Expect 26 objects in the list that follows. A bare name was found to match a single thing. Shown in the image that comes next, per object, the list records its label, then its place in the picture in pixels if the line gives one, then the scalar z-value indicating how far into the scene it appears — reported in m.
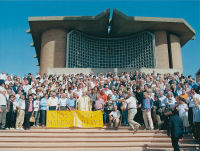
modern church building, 23.03
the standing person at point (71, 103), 11.12
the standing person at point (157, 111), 10.29
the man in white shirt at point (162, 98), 10.61
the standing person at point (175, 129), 7.45
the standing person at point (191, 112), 9.55
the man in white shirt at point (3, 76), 14.58
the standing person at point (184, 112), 9.55
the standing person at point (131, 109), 10.10
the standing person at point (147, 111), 10.12
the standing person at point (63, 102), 11.09
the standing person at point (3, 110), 9.96
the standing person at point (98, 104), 11.12
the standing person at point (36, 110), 10.66
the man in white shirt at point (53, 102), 10.94
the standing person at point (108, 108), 10.84
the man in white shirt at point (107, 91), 12.26
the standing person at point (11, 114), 10.42
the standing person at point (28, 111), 10.27
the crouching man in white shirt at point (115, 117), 10.33
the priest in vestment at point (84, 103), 11.16
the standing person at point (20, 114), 10.24
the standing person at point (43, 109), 10.59
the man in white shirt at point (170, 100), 10.34
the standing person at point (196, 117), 8.75
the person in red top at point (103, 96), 11.63
